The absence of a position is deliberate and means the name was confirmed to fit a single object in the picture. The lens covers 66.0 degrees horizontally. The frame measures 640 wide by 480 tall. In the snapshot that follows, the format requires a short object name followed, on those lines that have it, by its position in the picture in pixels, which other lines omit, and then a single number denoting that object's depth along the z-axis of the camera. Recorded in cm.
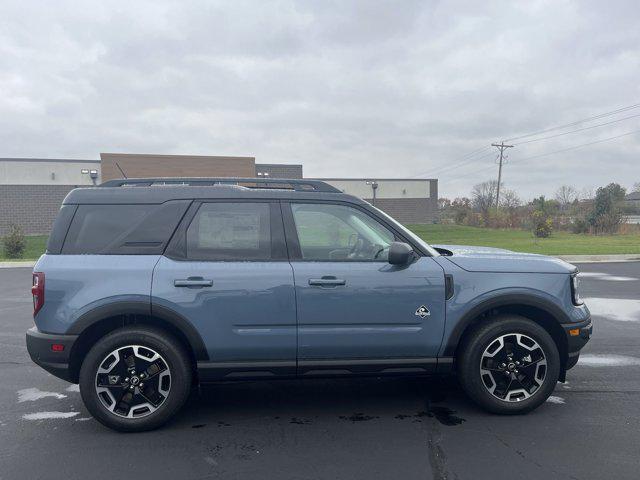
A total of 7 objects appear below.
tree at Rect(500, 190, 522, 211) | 5730
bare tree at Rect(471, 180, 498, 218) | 5922
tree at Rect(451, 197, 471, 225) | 4597
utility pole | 5453
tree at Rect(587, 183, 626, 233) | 3316
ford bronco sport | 376
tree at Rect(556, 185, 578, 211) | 6306
